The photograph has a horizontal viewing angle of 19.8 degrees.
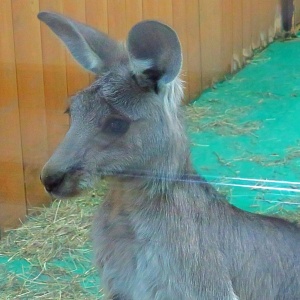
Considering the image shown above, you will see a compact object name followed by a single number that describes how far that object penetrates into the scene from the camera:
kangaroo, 2.03
